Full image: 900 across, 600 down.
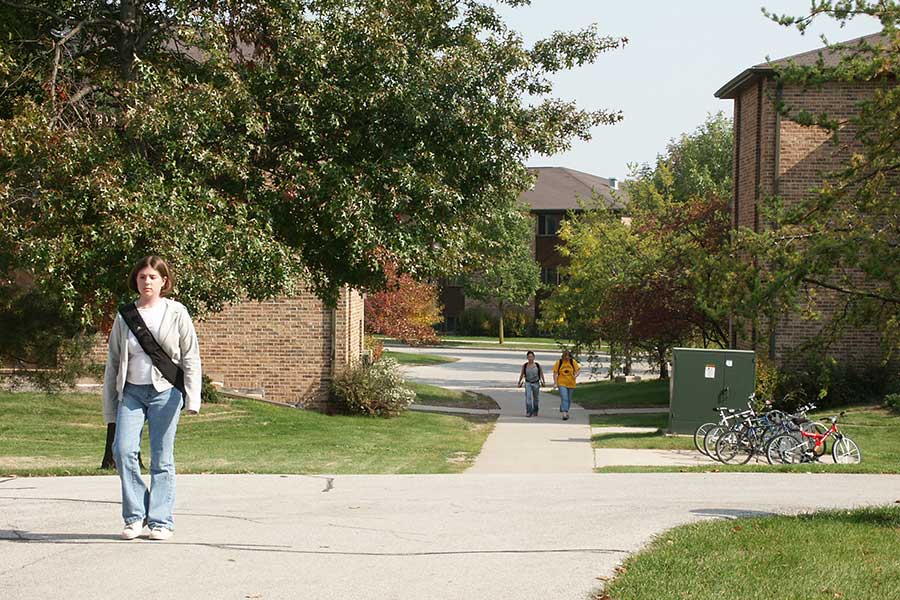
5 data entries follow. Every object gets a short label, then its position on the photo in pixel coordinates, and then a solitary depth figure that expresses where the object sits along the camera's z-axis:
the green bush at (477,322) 80.38
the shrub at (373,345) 32.16
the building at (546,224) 79.88
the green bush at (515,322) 79.12
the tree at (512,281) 72.06
